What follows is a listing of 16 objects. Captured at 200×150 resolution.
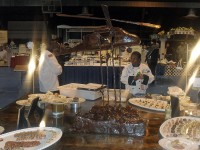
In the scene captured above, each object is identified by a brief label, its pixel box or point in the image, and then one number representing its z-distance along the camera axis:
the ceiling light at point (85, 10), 12.09
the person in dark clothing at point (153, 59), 7.99
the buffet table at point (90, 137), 1.86
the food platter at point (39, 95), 2.73
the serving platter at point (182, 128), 2.01
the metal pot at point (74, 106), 2.69
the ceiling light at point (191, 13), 11.66
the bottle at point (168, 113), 2.42
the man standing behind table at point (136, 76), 4.20
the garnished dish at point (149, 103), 2.76
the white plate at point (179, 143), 1.78
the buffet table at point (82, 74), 7.05
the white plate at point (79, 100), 2.71
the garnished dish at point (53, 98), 2.53
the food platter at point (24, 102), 2.69
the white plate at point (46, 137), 1.80
